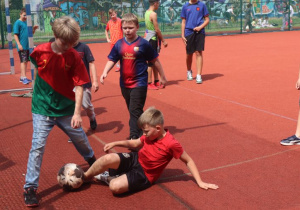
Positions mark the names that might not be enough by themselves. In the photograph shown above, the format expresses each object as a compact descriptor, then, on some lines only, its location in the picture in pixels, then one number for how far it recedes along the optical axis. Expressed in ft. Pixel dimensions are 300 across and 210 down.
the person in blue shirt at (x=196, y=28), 34.76
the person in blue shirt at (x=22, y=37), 37.24
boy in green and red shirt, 13.28
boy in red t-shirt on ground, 13.79
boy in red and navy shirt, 18.25
